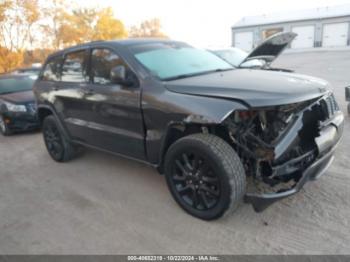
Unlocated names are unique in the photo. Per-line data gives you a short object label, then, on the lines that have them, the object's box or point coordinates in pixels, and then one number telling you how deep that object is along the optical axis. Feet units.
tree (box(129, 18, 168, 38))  185.57
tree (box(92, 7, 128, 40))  98.99
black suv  8.37
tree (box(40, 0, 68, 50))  72.02
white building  102.63
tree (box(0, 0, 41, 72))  60.42
